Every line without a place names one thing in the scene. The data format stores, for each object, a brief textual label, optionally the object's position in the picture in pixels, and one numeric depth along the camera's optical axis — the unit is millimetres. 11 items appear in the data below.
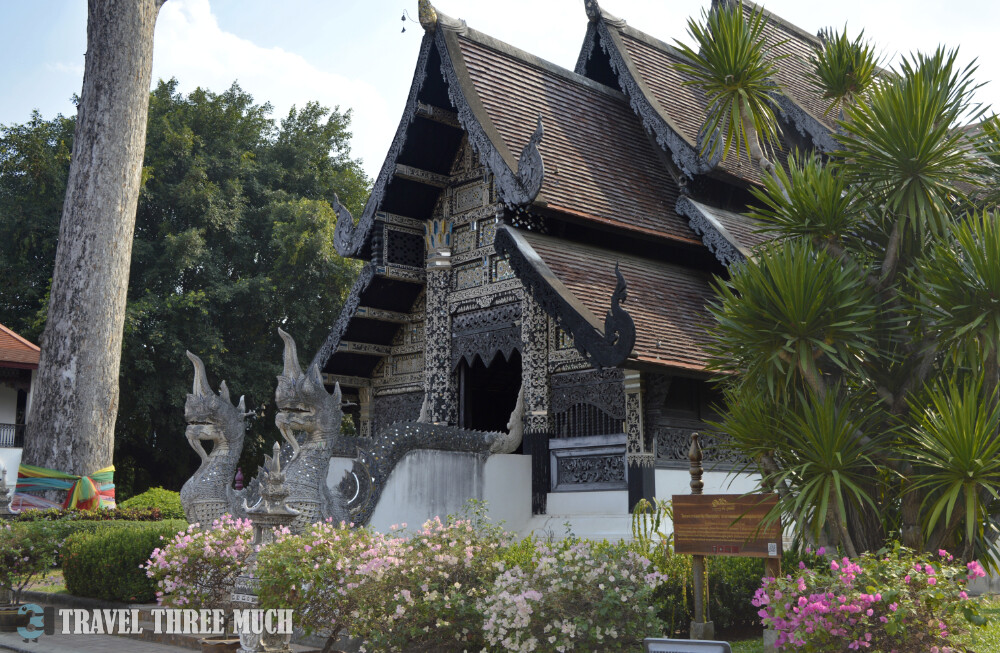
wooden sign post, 6867
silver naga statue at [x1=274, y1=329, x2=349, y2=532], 9508
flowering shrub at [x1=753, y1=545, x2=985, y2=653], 5422
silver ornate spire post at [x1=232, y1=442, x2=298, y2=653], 7906
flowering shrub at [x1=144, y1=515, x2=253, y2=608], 8812
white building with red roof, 25172
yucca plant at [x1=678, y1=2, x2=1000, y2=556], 6359
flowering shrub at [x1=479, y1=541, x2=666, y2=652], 6195
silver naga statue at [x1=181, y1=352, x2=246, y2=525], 10484
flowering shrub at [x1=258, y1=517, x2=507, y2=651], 6648
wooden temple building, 11227
